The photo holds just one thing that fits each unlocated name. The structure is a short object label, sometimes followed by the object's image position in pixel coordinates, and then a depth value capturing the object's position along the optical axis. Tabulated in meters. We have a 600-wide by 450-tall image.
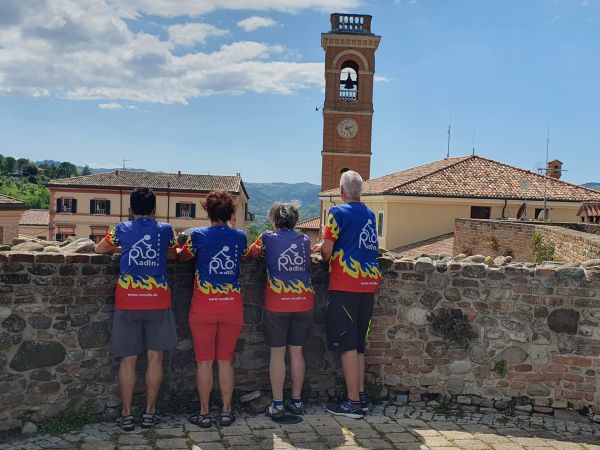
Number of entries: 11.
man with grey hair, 4.96
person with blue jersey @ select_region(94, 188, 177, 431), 4.54
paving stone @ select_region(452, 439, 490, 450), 4.51
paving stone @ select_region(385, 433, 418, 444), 4.58
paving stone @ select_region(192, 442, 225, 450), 4.28
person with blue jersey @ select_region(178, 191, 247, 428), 4.65
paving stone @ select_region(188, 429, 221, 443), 4.43
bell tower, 41.75
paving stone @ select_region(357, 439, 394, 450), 4.43
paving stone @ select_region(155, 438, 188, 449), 4.27
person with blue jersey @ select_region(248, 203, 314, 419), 4.84
